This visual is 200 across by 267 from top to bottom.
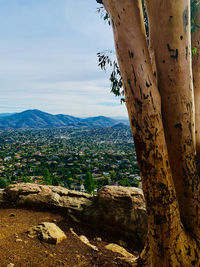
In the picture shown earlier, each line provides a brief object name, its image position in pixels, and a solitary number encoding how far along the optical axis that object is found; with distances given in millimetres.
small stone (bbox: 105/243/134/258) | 3037
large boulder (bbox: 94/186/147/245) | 3875
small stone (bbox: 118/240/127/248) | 3708
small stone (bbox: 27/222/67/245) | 2830
